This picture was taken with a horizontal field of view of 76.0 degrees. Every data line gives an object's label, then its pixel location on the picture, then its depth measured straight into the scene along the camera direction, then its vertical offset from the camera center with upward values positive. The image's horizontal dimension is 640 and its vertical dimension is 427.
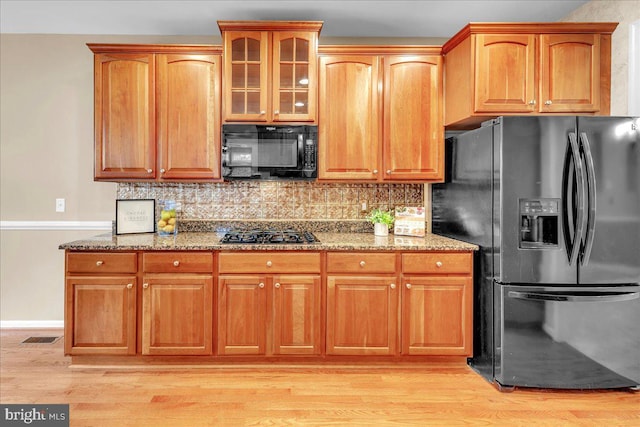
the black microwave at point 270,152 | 2.92 +0.43
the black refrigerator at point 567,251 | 2.33 -0.21
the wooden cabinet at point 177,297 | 2.63 -0.54
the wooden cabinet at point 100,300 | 2.62 -0.57
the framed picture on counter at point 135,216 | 3.04 -0.03
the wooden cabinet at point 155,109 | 2.94 +0.74
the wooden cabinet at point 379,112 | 2.97 +0.73
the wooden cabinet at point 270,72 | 2.89 +1.00
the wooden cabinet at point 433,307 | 2.66 -0.61
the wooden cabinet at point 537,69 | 2.65 +0.94
